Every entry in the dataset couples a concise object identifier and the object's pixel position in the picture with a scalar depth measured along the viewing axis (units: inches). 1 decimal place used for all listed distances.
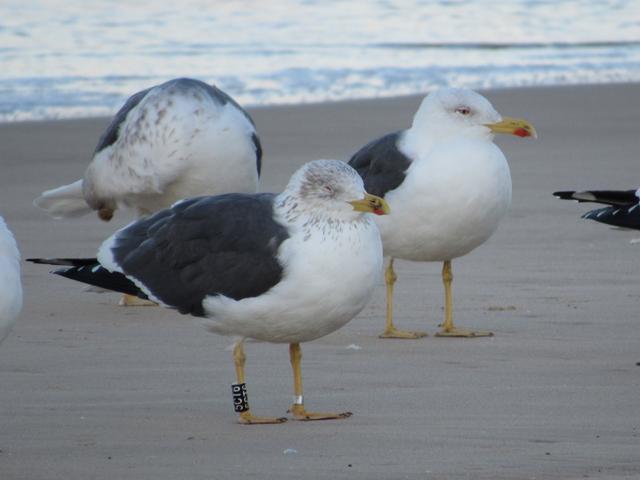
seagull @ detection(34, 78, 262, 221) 763.4
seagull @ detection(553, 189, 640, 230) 624.7
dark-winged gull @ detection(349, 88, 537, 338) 665.6
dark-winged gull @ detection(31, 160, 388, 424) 503.5
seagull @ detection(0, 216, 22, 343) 471.8
